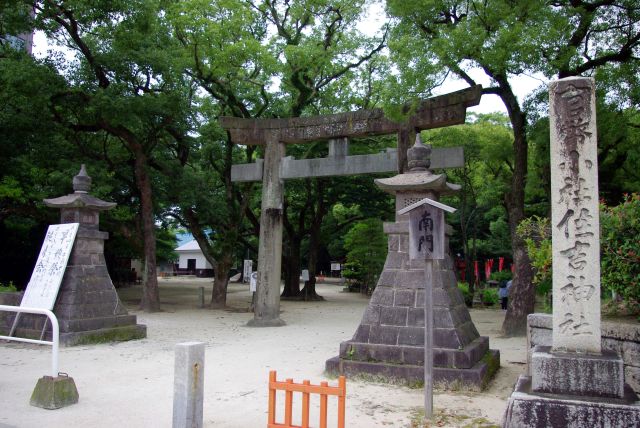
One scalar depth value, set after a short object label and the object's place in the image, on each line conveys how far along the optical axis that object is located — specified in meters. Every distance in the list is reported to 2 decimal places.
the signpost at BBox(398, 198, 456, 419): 5.66
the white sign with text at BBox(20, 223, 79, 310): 10.20
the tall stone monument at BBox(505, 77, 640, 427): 4.07
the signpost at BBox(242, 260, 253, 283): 23.13
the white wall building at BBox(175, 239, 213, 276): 55.03
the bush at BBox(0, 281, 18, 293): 12.11
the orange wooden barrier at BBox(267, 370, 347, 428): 4.54
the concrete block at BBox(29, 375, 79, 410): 5.93
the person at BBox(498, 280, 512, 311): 19.91
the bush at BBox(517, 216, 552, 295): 6.60
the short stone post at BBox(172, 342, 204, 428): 4.88
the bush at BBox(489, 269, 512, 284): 25.52
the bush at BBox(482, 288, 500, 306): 22.12
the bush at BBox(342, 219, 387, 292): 27.05
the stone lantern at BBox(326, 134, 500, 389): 7.21
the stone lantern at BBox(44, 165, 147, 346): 10.26
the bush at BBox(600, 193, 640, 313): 5.61
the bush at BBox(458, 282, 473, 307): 21.49
